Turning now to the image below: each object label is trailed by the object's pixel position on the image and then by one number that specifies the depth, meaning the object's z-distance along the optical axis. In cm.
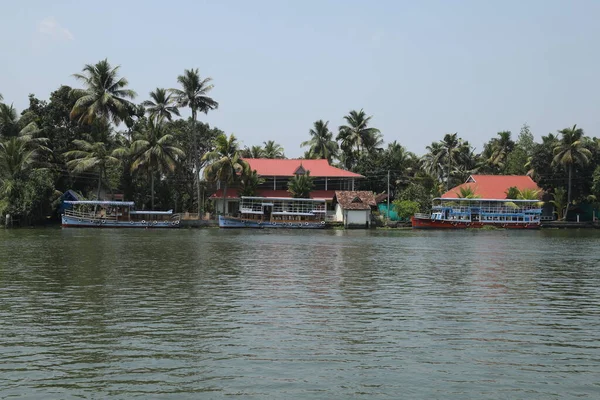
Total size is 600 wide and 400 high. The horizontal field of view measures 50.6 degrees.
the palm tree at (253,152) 8356
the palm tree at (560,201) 7069
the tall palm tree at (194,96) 6812
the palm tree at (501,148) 9045
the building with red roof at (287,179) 6944
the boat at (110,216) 5878
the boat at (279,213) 6494
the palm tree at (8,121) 6106
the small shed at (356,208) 6506
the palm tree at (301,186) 6756
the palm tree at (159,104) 7138
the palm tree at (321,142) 8362
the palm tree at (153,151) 6212
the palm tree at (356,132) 8206
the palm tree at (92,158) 5968
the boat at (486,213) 6788
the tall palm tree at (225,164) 6350
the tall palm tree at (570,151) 6875
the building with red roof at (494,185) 7200
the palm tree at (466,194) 6869
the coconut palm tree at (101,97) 6341
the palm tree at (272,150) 8569
